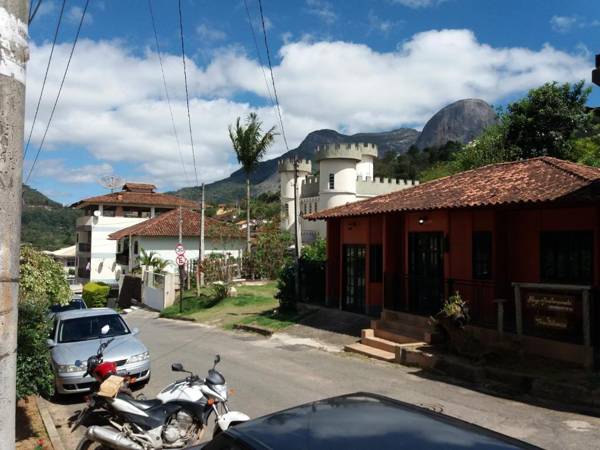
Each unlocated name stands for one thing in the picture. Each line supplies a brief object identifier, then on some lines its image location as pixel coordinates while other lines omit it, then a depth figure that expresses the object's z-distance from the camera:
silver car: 9.13
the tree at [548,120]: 29.62
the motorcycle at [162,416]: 5.73
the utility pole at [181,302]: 24.60
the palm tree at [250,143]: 35.84
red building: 10.34
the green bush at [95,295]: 30.58
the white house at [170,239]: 37.41
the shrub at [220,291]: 24.94
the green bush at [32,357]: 7.02
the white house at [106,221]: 51.00
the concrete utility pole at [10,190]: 3.13
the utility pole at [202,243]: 28.79
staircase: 12.27
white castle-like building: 55.50
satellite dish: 56.97
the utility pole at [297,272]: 19.56
